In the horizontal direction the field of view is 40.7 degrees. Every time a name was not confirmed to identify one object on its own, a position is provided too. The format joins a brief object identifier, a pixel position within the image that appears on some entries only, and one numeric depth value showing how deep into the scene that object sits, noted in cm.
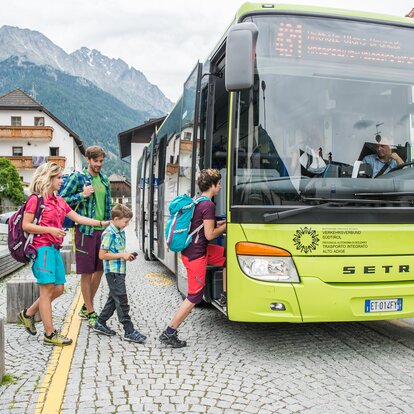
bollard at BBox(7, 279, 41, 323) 654
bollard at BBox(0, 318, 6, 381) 434
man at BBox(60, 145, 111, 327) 598
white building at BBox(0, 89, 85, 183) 6303
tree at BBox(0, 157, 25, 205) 4497
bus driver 494
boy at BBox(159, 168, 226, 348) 531
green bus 480
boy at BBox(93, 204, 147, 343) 558
